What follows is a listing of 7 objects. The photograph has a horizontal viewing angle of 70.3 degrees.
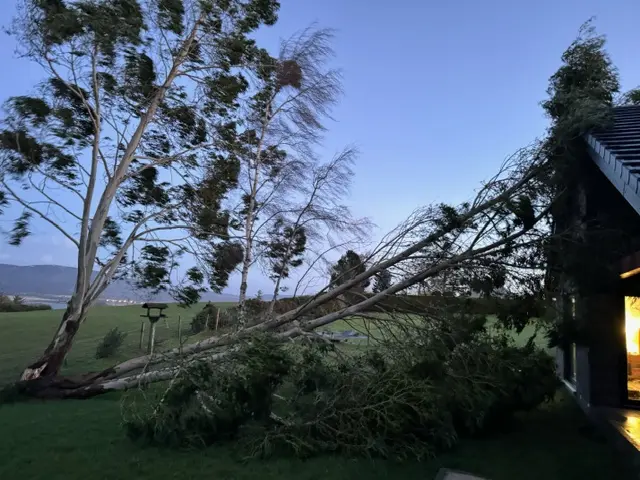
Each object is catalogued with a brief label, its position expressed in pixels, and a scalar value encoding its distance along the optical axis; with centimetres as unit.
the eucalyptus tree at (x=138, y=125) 934
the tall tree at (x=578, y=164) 552
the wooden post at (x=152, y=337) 985
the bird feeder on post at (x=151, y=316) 987
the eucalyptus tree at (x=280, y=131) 1092
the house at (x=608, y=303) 538
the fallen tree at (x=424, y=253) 653
